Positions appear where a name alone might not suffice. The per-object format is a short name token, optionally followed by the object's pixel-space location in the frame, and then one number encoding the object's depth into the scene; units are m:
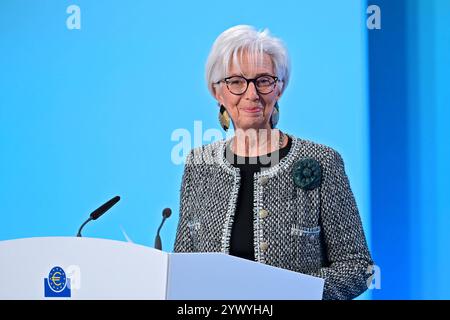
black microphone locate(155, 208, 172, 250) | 4.21
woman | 4.17
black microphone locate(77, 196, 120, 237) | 4.03
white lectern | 2.93
